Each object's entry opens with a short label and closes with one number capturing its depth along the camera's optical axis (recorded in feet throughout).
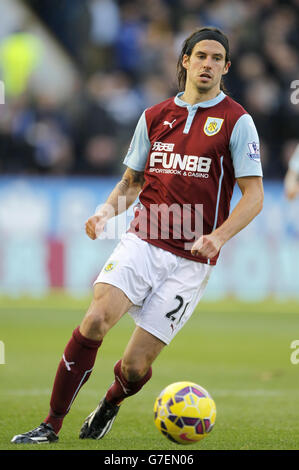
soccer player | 36.14
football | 35.29
